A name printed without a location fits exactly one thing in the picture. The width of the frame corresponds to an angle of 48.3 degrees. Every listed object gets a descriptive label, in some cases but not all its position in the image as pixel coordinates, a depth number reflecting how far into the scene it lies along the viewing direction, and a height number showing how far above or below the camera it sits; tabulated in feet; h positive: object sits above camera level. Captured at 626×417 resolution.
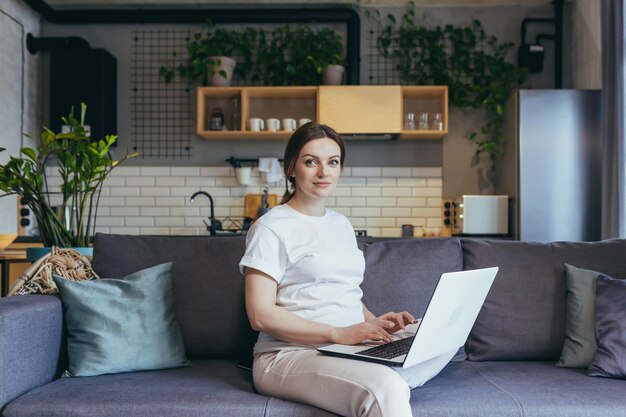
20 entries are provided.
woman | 5.82 -0.81
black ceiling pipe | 18.12 +5.13
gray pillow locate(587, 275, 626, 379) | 6.92 -1.16
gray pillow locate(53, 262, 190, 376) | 6.98 -1.19
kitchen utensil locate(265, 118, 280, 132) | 17.38 +2.21
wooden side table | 14.12 -1.05
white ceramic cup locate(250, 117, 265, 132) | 17.35 +2.21
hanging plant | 17.83 +3.98
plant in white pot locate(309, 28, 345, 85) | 17.48 +3.97
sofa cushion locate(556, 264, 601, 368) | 7.36 -1.12
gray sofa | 6.28 -1.17
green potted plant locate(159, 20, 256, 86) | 17.61 +4.00
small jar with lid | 17.66 +2.36
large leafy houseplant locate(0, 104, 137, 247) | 8.27 +0.39
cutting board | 18.13 +0.28
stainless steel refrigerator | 15.42 +1.10
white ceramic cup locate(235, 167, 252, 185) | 18.07 +1.00
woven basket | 7.33 -0.66
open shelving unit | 17.08 +2.74
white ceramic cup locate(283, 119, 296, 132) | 17.31 +2.21
